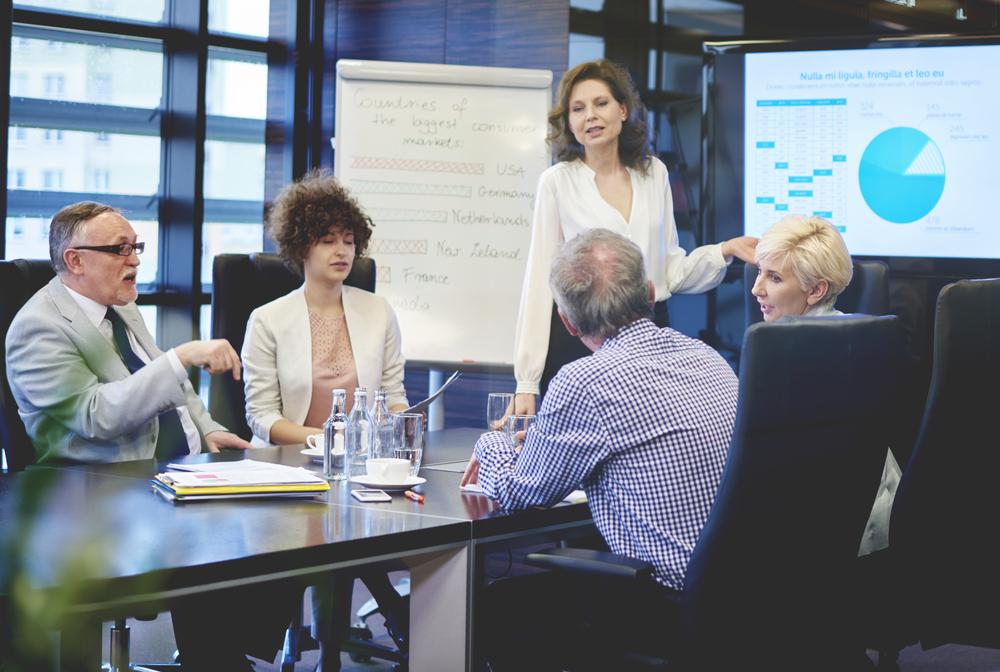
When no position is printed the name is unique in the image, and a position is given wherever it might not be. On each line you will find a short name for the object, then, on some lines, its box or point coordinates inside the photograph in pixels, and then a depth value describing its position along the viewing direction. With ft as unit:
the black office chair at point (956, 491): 6.92
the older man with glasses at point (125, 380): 7.27
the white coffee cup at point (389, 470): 6.87
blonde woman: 8.43
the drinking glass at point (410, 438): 7.26
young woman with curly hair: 9.67
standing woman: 11.25
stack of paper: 6.28
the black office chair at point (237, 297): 9.95
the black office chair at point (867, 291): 9.54
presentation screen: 12.47
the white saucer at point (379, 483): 6.84
